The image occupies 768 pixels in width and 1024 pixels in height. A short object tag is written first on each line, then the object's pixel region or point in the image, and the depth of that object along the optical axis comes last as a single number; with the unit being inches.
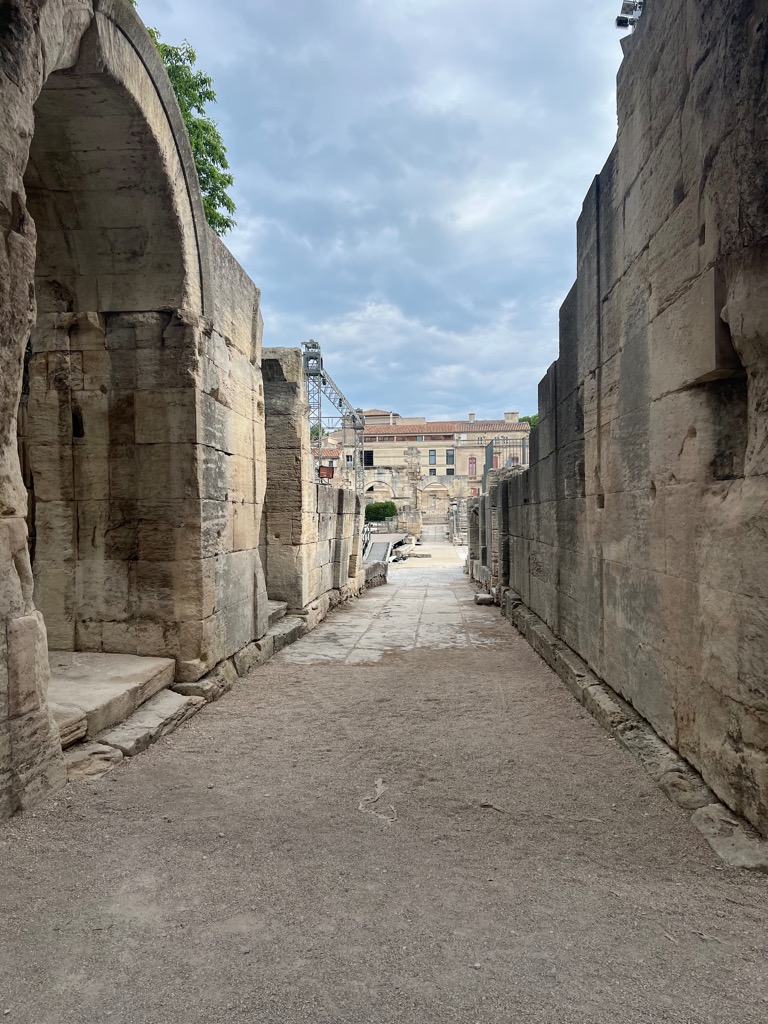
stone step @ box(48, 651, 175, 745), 123.5
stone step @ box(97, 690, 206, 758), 126.5
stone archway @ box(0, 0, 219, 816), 163.5
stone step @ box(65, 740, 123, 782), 113.0
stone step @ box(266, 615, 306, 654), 239.5
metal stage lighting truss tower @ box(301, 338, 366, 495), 818.2
